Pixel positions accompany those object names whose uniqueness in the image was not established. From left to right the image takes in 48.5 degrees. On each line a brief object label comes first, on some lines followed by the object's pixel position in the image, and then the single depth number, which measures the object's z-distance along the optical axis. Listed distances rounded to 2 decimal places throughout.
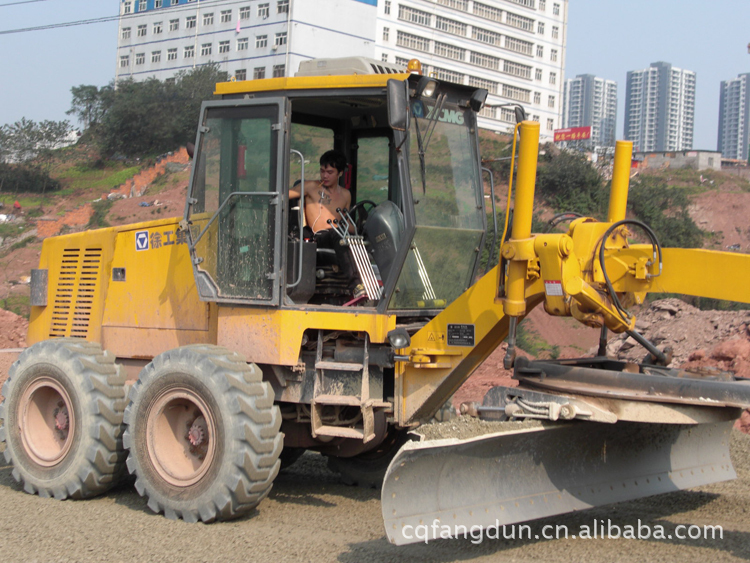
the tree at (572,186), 34.66
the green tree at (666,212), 31.61
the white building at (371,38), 61.38
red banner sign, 65.64
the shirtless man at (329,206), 5.94
